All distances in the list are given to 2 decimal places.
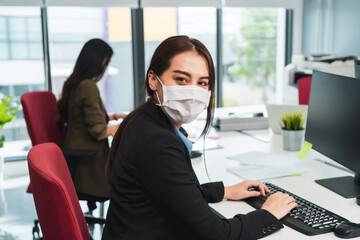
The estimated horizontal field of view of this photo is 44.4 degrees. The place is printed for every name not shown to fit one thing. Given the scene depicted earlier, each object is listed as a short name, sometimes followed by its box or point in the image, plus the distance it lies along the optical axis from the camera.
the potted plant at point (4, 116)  3.02
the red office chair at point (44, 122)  2.30
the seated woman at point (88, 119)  2.48
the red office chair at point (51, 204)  1.04
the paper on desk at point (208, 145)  2.29
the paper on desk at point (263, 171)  1.81
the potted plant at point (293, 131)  2.20
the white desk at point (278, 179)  1.44
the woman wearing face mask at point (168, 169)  1.16
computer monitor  1.54
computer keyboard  1.27
